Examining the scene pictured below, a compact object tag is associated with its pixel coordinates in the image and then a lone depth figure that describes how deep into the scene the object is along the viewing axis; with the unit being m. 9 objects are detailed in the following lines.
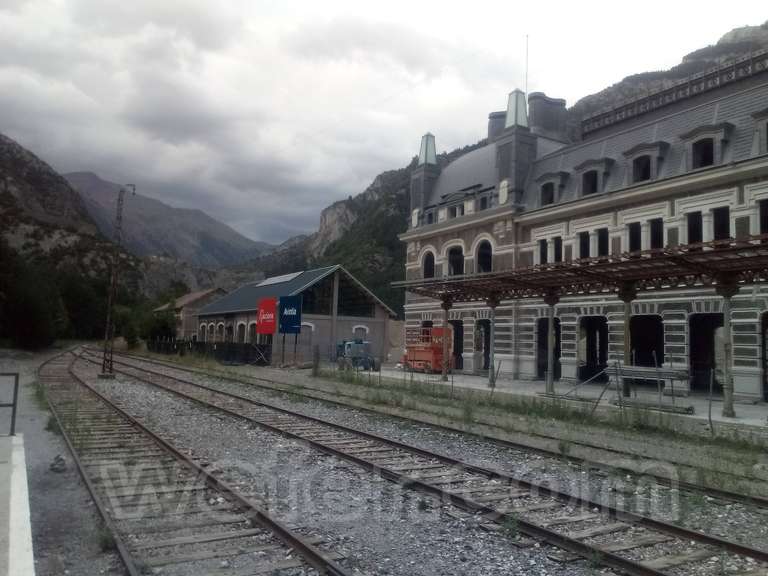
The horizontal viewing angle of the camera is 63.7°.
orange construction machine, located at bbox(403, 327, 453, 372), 33.00
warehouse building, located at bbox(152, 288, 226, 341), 72.66
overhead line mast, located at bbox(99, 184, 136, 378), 25.98
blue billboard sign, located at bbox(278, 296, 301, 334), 38.84
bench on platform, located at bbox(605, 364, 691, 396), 16.59
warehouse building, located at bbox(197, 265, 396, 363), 42.59
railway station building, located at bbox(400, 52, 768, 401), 20.38
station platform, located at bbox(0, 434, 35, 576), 4.38
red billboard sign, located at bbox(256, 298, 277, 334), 39.64
